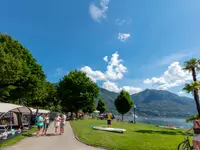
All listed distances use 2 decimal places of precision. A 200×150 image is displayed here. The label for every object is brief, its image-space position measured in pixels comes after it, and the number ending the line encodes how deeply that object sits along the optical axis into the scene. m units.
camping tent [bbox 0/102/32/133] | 16.41
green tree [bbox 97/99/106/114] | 63.12
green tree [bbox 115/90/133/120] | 41.31
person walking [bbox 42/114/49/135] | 13.02
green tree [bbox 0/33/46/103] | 17.49
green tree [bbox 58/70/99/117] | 34.70
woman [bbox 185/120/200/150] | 7.04
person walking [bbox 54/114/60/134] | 13.87
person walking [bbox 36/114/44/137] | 12.60
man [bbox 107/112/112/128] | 19.07
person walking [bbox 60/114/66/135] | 13.47
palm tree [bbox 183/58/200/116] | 18.56
